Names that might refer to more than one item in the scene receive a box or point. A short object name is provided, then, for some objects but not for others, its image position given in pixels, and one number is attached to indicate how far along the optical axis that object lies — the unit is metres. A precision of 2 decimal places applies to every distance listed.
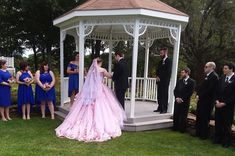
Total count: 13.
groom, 8.67
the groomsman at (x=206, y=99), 7.59
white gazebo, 8.34
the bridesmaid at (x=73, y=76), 9.84
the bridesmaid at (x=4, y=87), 8.97
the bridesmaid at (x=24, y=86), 9.21
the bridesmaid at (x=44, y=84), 9.38
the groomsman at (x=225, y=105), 7.06
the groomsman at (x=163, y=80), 9.38
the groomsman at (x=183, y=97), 8.32
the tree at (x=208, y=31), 22.36
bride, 7.64
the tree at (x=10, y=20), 17.38
